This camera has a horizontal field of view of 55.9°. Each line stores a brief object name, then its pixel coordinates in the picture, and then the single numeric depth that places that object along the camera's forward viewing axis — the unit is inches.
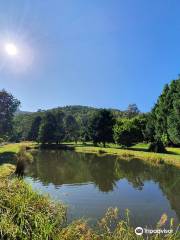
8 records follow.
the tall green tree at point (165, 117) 1135.5
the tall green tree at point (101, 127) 1806.6
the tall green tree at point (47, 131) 2077.3
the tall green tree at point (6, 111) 1531.1
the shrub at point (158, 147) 1303.2
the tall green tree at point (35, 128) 2405.4
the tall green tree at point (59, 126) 2151.9
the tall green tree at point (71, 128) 2542.9
